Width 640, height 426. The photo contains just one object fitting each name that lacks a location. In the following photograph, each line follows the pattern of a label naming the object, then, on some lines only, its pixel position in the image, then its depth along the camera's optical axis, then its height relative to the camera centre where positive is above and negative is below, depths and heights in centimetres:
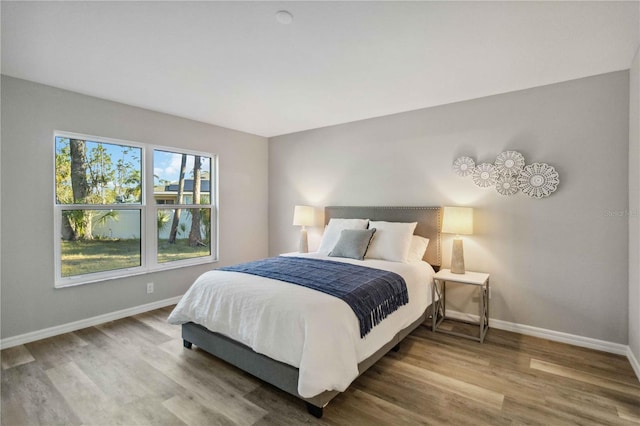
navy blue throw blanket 226 -58
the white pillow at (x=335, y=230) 389 -25
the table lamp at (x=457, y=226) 323 -16
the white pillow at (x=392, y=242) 338 -35
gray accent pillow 347 -37
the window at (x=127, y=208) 330 +5
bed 191 -88
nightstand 296 -91
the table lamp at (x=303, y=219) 455 -11
